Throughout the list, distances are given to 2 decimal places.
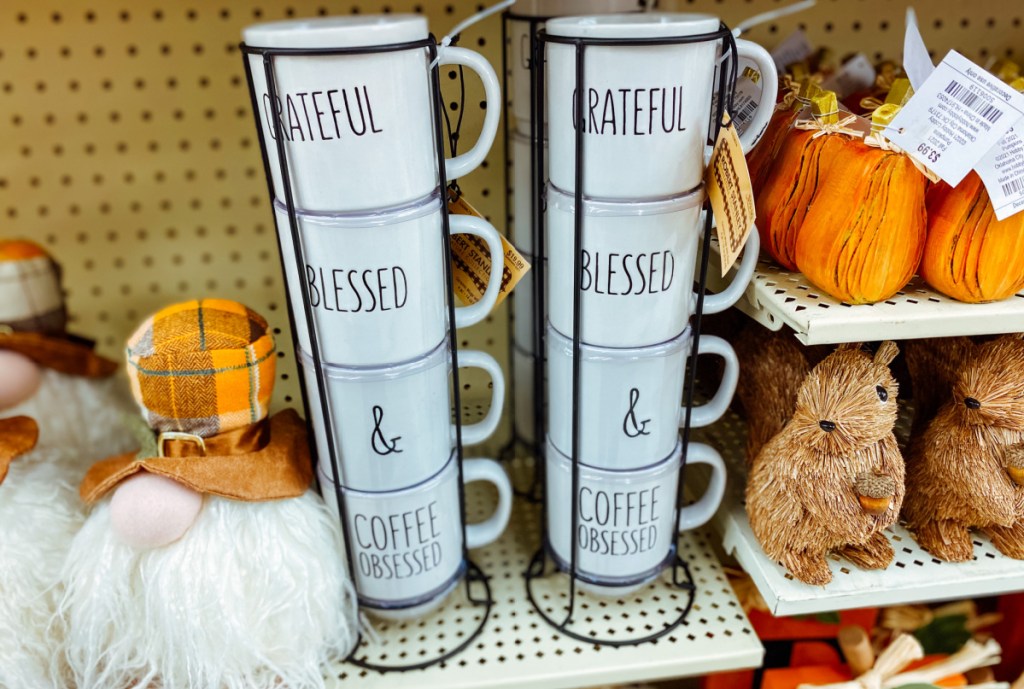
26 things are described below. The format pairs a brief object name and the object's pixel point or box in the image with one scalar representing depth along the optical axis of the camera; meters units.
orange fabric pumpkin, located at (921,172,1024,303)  0.55
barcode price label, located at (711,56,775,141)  0.61
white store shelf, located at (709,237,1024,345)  0.54
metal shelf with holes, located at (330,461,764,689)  0.68
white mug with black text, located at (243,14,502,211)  0.47
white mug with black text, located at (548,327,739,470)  0.61
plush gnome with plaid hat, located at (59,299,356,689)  0.58
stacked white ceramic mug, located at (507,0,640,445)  0.68
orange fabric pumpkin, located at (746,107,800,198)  0.64
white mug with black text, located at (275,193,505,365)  0.52
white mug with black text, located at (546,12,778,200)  0.49
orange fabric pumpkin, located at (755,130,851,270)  0.56
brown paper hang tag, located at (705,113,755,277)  0.51
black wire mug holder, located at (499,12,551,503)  0.66
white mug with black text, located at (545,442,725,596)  0.66
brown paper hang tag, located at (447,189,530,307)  0.60
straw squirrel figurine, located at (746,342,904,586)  0.59
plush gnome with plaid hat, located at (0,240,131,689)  0.60
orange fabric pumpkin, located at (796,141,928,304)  0.53
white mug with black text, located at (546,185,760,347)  0.55
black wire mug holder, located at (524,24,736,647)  0.50
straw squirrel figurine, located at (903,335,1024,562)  0.62
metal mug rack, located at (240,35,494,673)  0.47
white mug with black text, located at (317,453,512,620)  0.64
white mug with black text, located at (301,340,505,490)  0.59
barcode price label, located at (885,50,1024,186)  0.52
